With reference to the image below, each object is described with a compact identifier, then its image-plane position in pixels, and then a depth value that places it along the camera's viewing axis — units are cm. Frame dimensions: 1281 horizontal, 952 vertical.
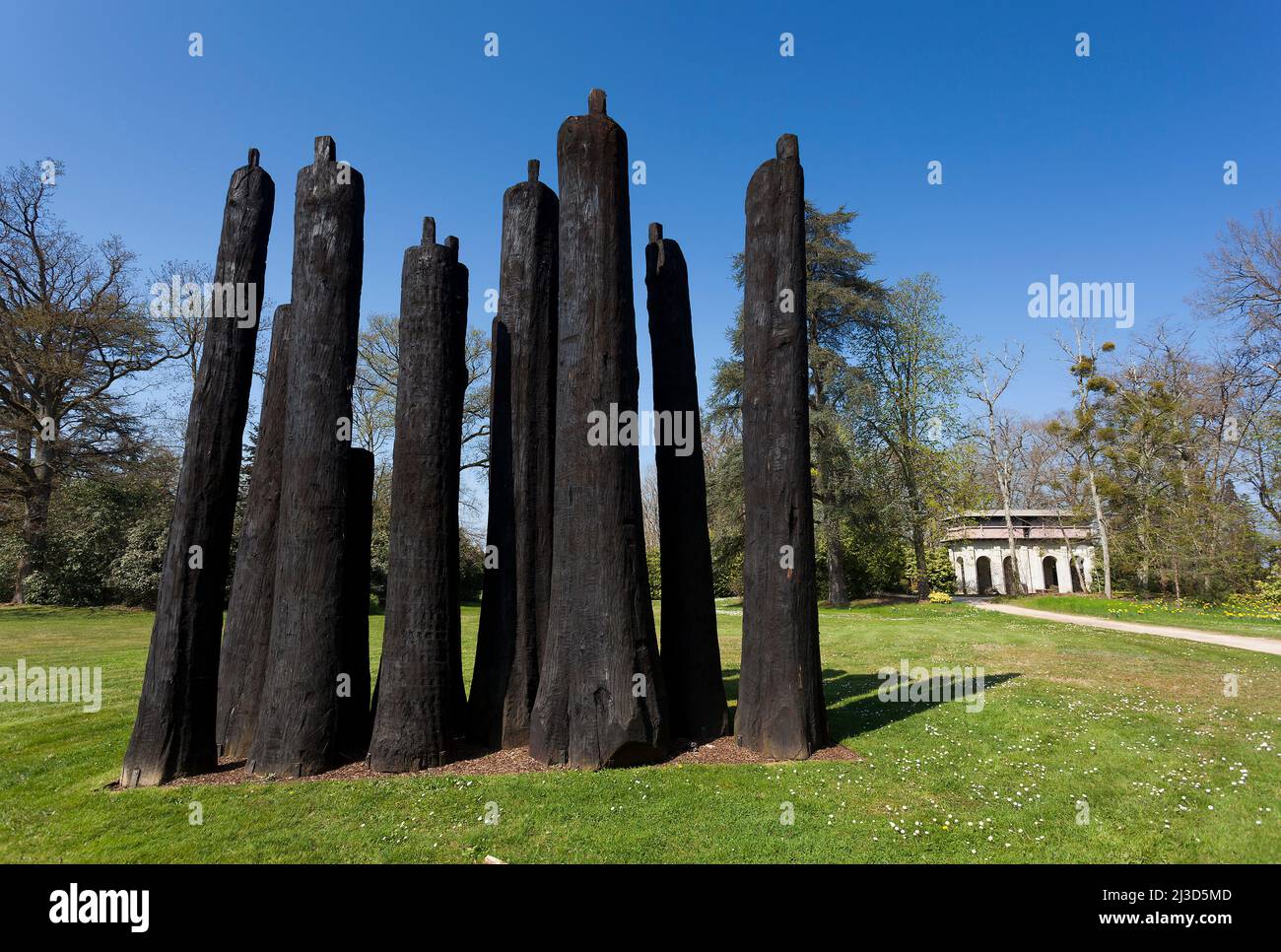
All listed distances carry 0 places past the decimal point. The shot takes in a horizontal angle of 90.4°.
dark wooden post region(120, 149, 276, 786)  586
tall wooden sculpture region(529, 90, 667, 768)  620
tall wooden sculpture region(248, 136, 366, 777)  597
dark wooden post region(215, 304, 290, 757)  674
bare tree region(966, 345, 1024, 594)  3120
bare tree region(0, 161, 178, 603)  2475
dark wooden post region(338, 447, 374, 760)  668
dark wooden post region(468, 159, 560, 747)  693
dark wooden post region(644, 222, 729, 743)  729
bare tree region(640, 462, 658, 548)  5437
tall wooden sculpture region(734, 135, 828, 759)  653
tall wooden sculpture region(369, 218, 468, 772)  620
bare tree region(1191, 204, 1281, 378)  2402
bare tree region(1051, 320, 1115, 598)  2767
